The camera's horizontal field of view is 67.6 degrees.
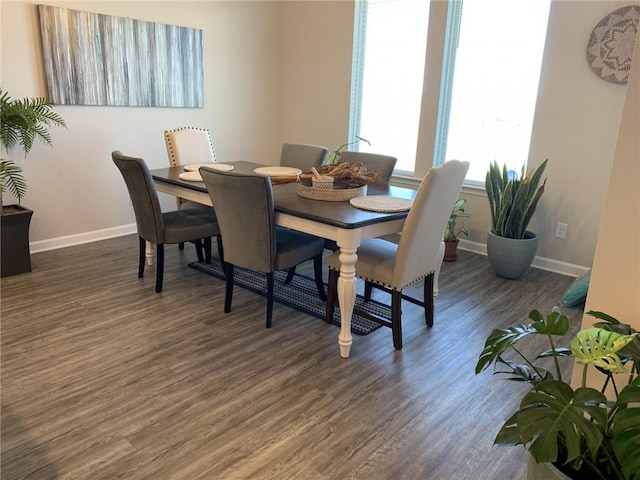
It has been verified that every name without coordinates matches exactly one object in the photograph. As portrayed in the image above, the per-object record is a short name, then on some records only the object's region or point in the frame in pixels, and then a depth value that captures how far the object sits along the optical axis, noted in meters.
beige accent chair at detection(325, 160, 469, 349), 2.31
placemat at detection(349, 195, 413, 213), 2.48
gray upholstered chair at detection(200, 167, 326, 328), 2.45
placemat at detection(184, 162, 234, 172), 3.50
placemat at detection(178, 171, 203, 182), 3.13
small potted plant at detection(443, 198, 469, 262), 4.01
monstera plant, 1.11
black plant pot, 3.28
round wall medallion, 3.27
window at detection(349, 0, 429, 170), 4.52
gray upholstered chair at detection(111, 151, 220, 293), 2.91
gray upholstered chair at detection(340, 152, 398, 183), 3.41
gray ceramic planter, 3.54
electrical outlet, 3.85
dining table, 2.29
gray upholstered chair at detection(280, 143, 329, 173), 3.90
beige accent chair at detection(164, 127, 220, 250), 3.82
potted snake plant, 3.49
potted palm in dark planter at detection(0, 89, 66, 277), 3.23
